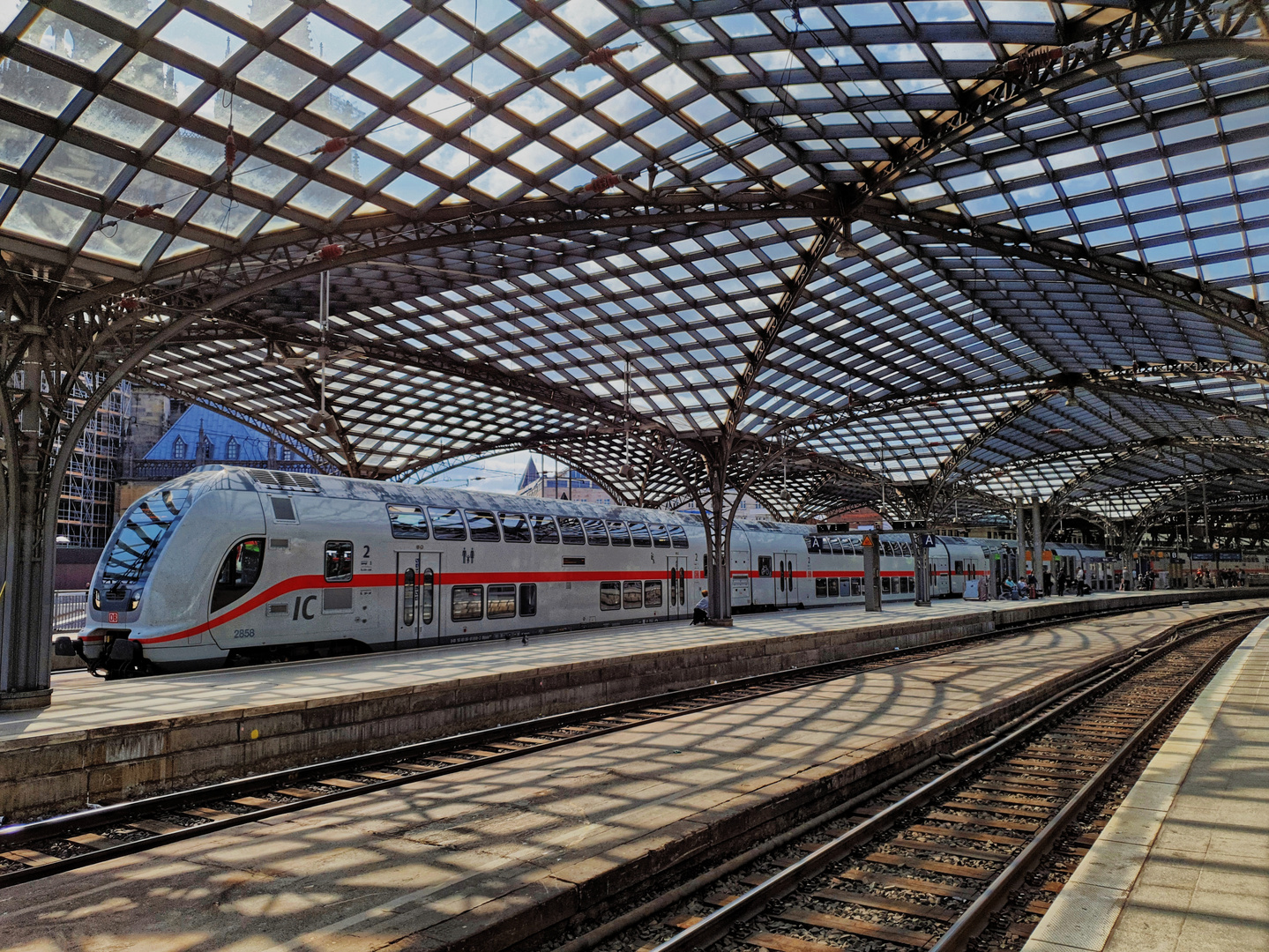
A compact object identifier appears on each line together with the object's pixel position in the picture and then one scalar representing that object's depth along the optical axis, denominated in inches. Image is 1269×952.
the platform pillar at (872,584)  1612.9
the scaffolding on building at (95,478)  2519.7
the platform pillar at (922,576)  1833.2
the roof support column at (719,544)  1323.8
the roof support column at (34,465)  541.9
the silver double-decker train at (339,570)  680.4
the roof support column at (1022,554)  2337.6
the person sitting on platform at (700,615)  1291.8
